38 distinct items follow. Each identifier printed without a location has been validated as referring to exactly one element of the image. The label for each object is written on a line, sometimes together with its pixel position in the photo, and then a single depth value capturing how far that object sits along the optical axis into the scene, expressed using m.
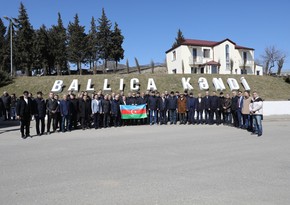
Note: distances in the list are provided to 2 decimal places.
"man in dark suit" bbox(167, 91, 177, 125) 17.14
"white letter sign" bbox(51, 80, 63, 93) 32.57
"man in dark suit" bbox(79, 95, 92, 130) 15.15
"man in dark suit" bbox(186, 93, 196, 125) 17.20
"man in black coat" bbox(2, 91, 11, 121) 19.77
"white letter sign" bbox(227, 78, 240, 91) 34.81
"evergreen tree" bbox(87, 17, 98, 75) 57.94
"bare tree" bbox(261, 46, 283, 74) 79.06
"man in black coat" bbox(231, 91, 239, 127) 15.54
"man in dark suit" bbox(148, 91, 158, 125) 17.09
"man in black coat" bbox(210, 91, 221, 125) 16.91
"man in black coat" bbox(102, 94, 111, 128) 15.80
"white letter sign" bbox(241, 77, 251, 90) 35.32
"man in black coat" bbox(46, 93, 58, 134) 14.16
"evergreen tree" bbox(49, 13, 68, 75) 54.94
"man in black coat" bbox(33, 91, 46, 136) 13.39
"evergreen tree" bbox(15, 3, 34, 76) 47.16
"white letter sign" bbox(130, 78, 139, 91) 33.42
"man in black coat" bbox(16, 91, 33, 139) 12.35
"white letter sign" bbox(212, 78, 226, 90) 34.37
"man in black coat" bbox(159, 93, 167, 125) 17.17
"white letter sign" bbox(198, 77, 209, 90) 34.05
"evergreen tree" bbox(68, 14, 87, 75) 55.97
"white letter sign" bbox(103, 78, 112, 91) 33.03
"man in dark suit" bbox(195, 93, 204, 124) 17.23
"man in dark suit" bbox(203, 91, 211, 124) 17.08
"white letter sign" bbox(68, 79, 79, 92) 32.71
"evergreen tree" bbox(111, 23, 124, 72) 56.88
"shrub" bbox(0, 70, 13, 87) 34.68
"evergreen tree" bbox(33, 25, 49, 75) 48.19
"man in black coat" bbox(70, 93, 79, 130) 15.11
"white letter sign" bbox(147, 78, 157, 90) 33.29
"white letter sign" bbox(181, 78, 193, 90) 33.88
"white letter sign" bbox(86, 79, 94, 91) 32.91
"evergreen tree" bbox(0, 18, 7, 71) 55.31
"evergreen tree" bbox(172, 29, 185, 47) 76.19
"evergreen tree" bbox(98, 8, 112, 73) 57.28
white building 51.91
